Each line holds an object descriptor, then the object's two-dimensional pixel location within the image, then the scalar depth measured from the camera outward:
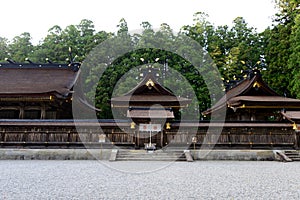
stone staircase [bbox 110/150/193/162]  13.28
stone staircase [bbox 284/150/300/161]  13.90
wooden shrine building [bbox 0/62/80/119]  17.09
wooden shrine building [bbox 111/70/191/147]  15.23
